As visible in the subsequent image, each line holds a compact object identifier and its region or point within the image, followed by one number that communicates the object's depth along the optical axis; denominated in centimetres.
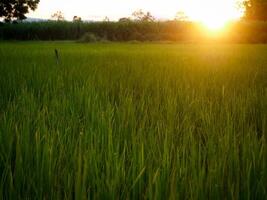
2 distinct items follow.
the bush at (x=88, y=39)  2308
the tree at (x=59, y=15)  5784
